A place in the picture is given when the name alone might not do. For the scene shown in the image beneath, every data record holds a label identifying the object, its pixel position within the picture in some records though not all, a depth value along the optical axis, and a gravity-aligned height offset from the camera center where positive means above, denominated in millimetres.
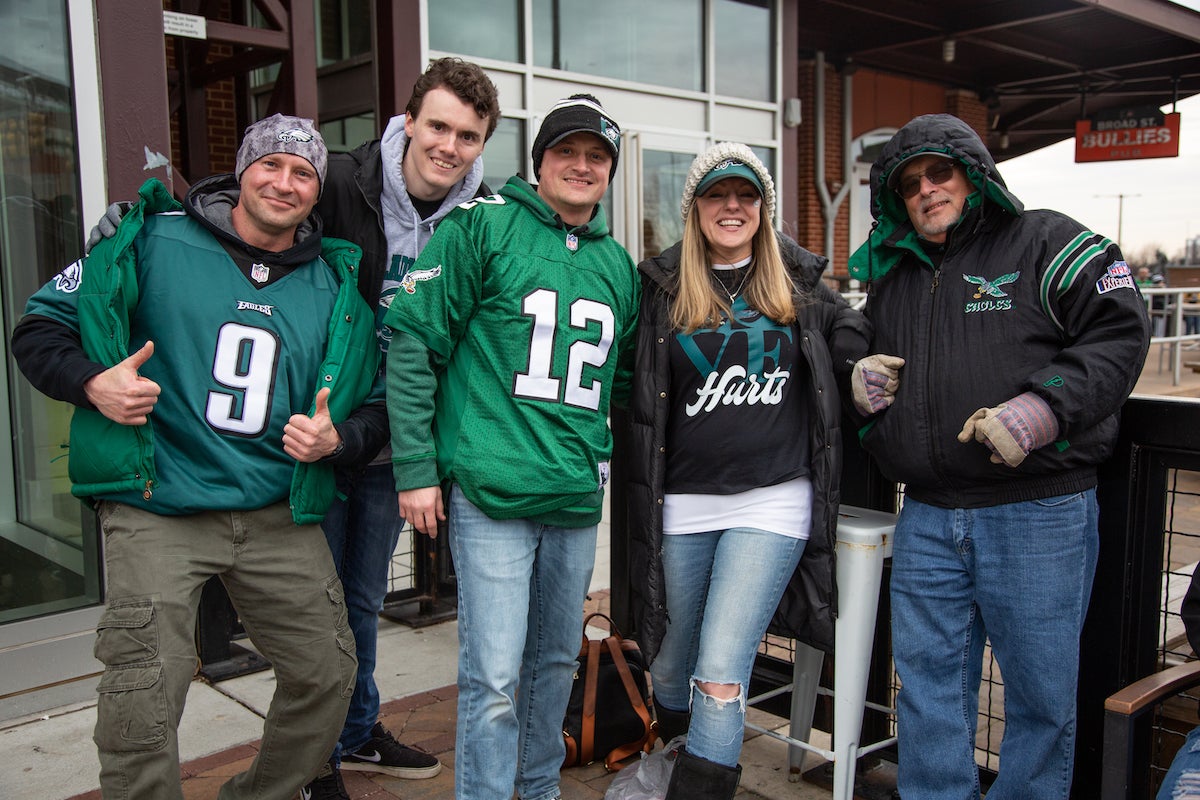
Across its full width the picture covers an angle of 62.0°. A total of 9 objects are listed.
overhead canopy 11703 +3402
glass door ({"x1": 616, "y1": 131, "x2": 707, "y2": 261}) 9047 +1071
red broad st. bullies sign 16062 +2657
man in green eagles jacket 2283 -282
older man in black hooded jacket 2285 -316
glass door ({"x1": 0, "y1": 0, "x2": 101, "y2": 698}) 3795 -387
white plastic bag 2904 -1388
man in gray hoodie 2748 +288
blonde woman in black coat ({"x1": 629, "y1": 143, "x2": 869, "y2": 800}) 2615 -369
